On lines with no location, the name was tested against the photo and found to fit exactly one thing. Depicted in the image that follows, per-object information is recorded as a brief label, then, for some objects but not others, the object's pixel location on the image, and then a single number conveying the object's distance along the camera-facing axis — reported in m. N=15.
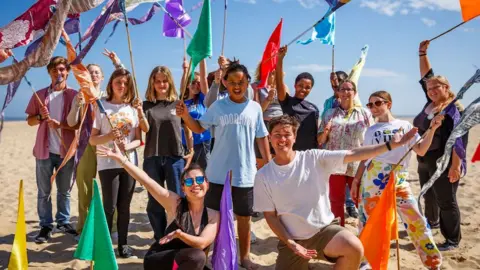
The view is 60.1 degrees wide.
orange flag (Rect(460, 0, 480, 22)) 2.95
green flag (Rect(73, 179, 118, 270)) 3.02
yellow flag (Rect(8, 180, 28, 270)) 3.15
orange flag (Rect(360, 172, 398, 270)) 3.27
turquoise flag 6.11
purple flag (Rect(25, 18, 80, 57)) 3.70
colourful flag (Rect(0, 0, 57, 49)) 2.89
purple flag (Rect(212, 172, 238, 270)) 3.19
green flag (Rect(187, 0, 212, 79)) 3.78
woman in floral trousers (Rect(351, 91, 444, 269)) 3.67
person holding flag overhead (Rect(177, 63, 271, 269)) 3.75
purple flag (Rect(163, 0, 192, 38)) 5.19
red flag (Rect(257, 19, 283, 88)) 4.68
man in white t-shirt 3.19
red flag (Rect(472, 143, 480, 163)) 2.63
